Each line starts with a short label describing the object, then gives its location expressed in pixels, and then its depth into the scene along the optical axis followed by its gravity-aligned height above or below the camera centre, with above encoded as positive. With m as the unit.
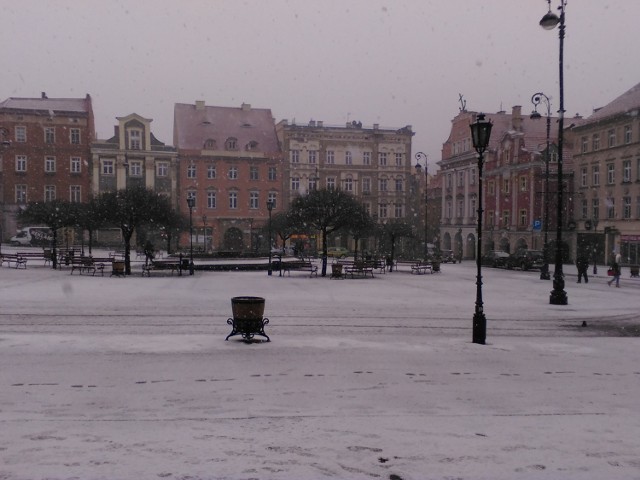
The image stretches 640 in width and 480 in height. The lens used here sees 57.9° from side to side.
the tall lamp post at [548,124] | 26.47 +5.63
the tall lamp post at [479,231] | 11.67 +0.23
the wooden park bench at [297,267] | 30.82 -1.34
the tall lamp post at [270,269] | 29.17 -1.36
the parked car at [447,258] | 48.97 -1.35
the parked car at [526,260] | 36.97 -1.18
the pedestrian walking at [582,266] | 27.53 -1.15
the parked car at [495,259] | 39.34 -1.15
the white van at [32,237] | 52.36 +0.47
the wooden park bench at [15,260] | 29.95 -0.94
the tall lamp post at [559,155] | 17.08 +2.85
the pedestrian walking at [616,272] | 25.58 -1.33
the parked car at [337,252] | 53.84 -0.93
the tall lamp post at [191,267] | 28.64 -1.24
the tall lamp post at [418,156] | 45.22 +6.88
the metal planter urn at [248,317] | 11.30 -1.47
